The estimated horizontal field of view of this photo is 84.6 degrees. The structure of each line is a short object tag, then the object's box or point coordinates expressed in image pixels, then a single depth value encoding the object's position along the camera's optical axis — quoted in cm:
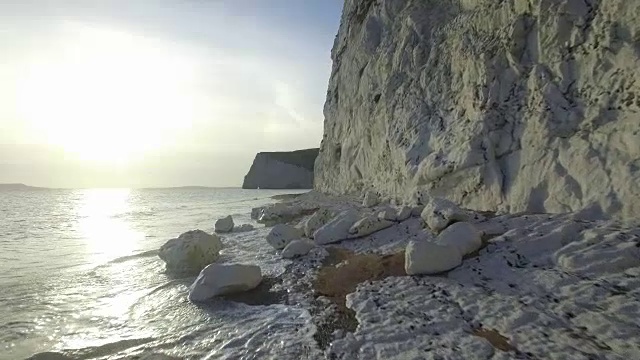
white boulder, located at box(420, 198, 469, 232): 724
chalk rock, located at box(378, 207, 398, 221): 904
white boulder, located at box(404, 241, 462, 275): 559
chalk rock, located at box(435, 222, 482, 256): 588
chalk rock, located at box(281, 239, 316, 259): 853
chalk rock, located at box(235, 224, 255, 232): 1464
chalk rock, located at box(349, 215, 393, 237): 880
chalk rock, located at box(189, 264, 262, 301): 593
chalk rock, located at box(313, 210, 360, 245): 912
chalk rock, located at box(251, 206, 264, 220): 2006
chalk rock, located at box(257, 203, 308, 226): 1769
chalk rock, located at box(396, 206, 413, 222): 905
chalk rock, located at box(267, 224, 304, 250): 973
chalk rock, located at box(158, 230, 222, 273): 810
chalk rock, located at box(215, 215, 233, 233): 1480
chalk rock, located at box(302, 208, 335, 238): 1104
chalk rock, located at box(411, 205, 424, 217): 919
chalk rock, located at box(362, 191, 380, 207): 1455
